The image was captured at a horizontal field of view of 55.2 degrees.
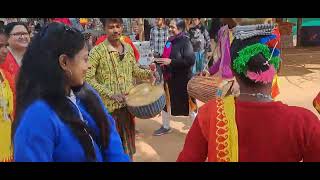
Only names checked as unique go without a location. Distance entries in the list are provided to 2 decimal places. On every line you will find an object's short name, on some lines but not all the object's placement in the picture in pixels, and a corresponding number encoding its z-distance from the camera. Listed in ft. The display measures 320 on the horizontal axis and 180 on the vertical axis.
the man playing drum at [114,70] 8.50
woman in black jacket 12.31
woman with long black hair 3.80
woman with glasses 7.30
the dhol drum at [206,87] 9.87
